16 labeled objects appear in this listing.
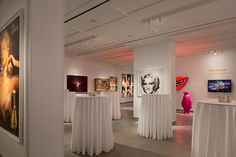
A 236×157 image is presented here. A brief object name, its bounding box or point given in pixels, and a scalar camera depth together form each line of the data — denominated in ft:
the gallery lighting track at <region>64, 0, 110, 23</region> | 11.43
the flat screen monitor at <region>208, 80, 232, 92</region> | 26.74
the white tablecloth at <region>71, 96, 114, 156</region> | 11.07
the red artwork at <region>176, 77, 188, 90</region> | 31.50
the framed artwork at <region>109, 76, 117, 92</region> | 42.65
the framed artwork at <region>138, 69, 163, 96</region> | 21.52
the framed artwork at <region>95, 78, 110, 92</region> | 38.27
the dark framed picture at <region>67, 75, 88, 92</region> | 32.19
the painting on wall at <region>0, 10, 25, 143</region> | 6.37
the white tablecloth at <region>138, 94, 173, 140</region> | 14.80
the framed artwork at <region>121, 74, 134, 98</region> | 47.62
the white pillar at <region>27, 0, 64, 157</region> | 5.94
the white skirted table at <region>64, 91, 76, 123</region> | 21.76
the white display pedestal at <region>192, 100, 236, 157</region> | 7.54
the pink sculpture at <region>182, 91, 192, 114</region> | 27.30
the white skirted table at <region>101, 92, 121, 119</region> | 24.00
